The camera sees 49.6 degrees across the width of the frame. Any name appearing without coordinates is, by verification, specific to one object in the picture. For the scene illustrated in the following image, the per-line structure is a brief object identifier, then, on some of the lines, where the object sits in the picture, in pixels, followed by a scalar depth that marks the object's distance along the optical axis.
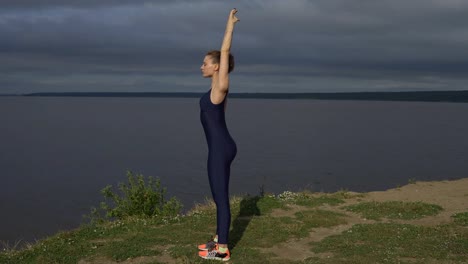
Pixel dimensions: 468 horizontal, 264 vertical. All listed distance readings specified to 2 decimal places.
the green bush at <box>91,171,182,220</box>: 13.62
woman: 7.70
